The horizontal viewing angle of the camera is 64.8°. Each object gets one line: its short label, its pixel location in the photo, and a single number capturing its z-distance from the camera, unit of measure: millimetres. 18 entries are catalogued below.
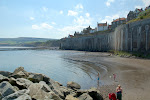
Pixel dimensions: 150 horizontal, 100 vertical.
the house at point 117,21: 89938
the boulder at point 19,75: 11007
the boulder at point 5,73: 12032
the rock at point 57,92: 9159
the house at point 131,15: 82438
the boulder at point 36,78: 10763
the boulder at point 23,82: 8638
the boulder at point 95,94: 10172
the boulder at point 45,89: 8538
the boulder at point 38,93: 6984
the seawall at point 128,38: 34469
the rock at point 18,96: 5961
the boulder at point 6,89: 6832
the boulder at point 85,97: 9030
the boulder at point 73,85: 14273
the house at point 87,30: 126675
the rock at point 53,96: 7535
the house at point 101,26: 102850
